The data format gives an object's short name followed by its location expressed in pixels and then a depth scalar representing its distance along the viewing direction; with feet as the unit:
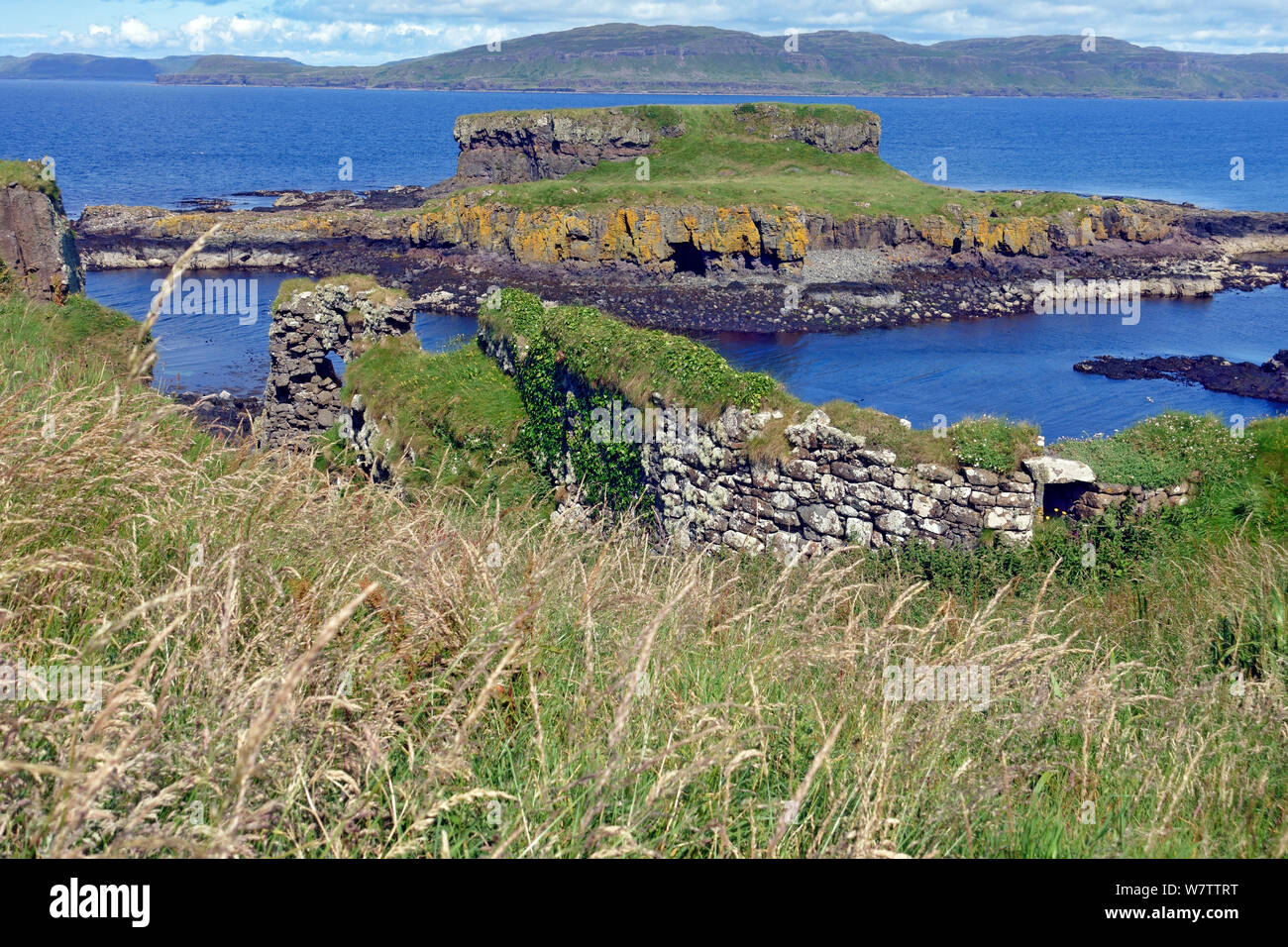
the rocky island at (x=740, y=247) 179.52
